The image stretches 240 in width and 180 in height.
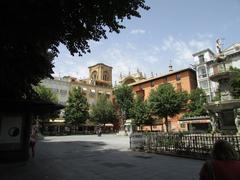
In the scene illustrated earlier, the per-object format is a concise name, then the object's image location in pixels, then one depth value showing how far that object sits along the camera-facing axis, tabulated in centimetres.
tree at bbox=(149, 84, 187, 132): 3784
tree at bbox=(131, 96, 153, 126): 4506
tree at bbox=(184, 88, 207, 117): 4119
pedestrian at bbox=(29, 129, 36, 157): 1318
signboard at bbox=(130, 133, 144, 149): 1564
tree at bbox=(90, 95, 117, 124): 5859
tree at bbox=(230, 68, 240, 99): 2980
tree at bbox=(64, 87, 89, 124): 5059
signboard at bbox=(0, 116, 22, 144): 1123
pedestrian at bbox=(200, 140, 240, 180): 284
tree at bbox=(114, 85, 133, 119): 5725
